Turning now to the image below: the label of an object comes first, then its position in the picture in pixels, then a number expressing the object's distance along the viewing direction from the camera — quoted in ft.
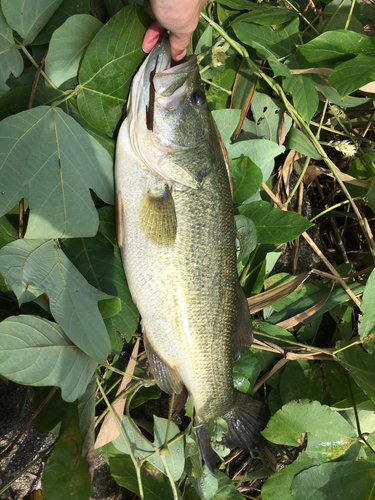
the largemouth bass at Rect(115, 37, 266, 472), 1.18
